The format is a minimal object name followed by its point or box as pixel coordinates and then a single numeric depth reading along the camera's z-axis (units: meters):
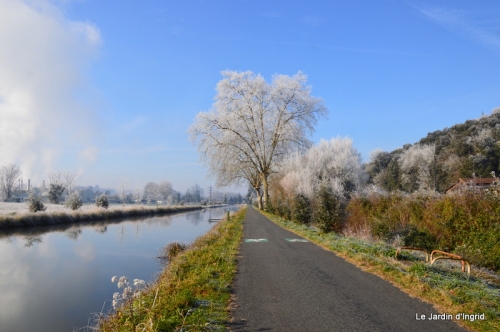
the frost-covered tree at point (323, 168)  26.95
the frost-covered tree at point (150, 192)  140.88
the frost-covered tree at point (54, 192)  61.94
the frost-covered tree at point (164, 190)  144.16
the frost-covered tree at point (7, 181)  77.37
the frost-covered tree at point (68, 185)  90.39
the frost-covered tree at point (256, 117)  35.00
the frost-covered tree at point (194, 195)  159.99
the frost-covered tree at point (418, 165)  49.09
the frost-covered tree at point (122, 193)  88.97
